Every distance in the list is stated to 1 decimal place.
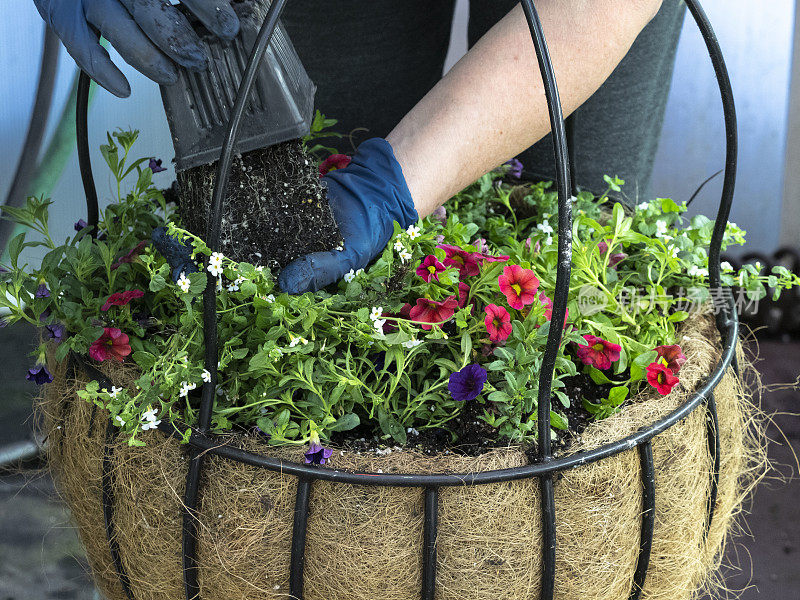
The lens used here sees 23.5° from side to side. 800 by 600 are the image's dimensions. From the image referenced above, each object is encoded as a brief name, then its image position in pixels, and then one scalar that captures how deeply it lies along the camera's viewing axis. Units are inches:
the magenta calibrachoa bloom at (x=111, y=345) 52.7
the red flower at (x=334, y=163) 61.7
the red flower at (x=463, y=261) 55.1
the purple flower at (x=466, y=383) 51.6
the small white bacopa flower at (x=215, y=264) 48.9
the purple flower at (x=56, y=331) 53.9
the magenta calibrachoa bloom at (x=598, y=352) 53.7
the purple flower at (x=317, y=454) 50.3
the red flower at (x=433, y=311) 52.9
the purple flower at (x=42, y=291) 54.6
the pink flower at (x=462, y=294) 55.1
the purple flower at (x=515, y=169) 65.8
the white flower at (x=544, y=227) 58.8
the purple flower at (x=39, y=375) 53.5
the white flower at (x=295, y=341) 51.1
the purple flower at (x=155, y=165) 59.0
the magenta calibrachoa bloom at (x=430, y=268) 53.9
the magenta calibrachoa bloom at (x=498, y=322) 52.7
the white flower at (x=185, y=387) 50.9
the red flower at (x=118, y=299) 53.6
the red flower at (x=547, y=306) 53.5
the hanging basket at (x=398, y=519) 50.5
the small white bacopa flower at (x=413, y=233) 54.0
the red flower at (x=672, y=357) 53.8
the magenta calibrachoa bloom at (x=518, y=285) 52.7
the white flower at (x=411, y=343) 52.0
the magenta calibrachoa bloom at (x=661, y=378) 52.7
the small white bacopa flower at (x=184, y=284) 51.6
